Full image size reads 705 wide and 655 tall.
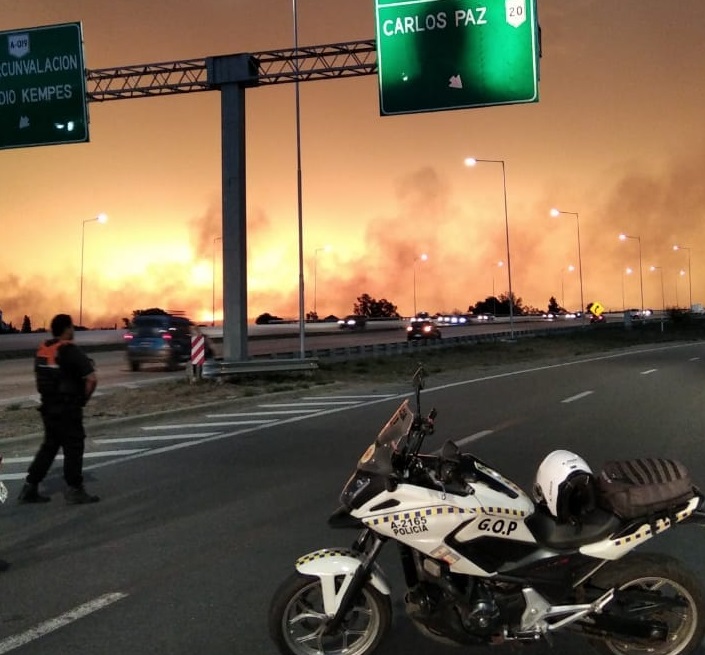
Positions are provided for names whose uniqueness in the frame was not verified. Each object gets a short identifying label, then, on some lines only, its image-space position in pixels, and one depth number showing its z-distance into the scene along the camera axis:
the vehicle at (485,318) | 111.64
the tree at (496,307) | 166.12
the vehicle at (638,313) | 125.93
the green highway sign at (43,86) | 17.97
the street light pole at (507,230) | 38.62
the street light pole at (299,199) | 21.84
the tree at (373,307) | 160.38
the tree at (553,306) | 191.64
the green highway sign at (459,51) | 16.23
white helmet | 3.58
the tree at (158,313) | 25.47
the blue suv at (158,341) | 25.20
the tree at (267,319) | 94.88
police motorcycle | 3.49
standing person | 7.26
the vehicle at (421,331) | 47.66
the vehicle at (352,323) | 72.62
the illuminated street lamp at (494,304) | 163.38
